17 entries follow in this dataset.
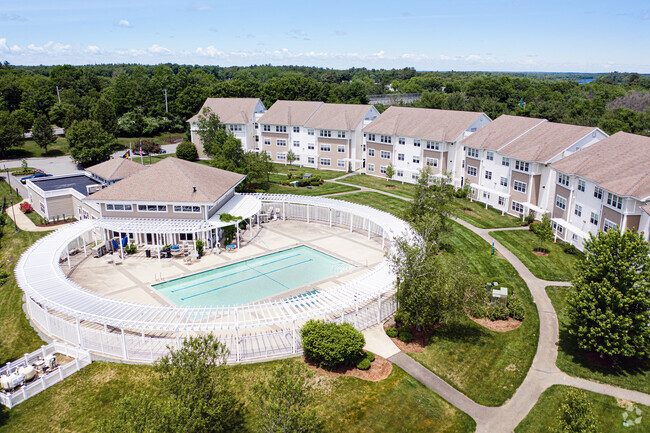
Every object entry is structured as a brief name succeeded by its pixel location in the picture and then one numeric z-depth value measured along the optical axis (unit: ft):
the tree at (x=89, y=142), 234.97
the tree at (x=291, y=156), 253.65
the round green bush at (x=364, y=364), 83.97
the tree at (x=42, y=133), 268.21
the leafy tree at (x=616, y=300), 81.51
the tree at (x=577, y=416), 58.95
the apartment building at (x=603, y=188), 118.62
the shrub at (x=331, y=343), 82.43
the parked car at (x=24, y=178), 196.24
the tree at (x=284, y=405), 56.44
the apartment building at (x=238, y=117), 268.41
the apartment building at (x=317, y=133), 247.29
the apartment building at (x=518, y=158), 161.79
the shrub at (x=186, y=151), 253.85
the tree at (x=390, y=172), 225.97
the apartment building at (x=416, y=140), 210.59
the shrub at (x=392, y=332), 94.99
